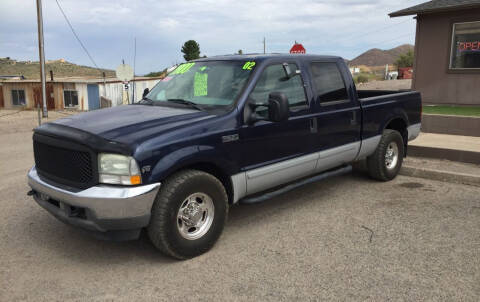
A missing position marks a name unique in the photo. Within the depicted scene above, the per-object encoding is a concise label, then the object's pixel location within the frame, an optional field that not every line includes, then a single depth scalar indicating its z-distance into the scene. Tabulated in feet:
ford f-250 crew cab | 11.66
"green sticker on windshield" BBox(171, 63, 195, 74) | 17.22
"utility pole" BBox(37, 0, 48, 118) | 66.33
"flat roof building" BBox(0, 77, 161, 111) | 88.17
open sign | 41.93
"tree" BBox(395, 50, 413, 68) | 223.36
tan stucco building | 42.04
